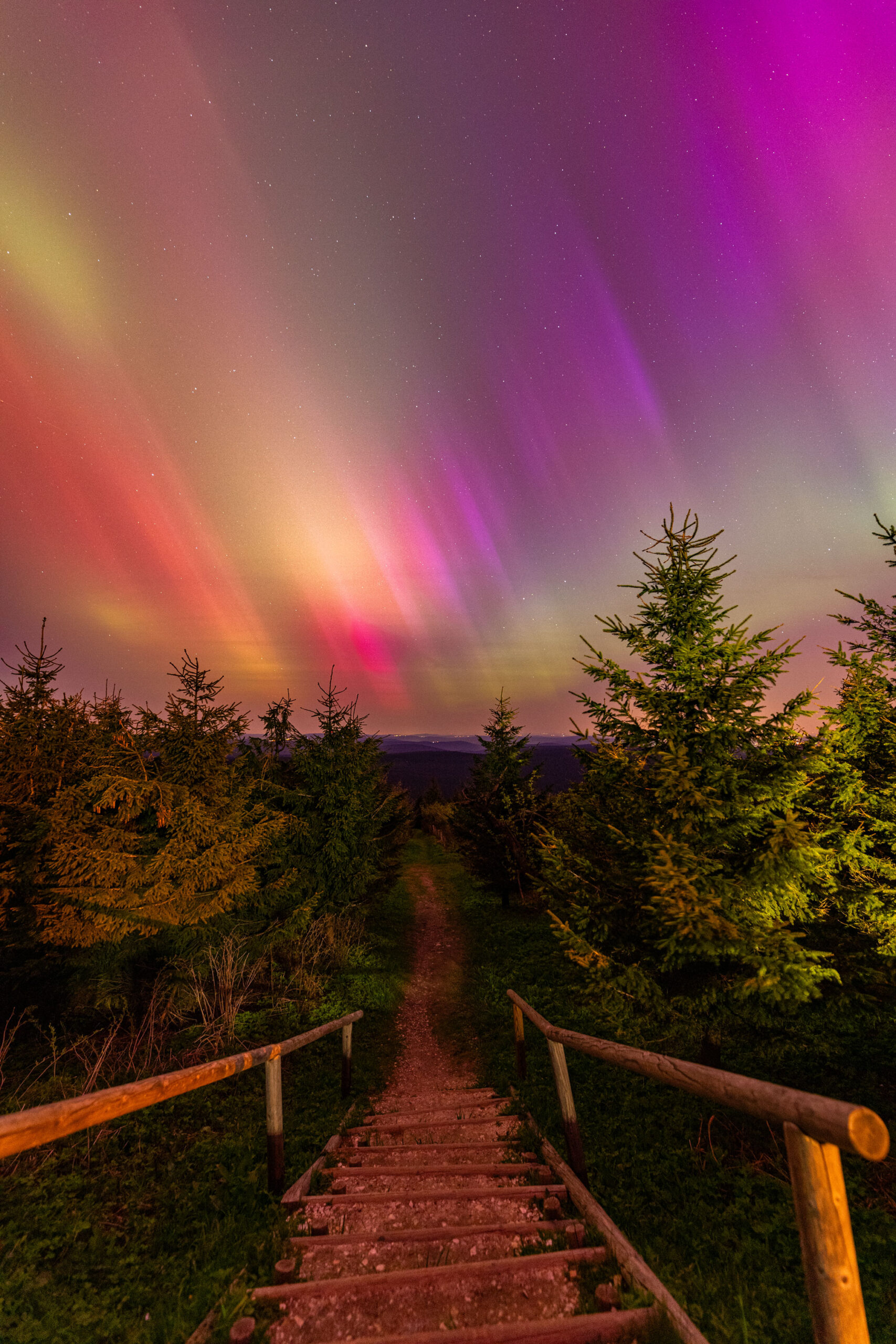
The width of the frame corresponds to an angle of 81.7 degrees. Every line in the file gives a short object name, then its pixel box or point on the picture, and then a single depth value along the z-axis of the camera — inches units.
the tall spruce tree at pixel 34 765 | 369.4
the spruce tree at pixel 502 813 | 727.7
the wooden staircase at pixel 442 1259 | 114.3
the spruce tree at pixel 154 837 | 342.6
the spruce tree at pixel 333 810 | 548.7
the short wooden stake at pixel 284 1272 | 132.5
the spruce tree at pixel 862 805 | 262.2
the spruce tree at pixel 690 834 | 209.3
